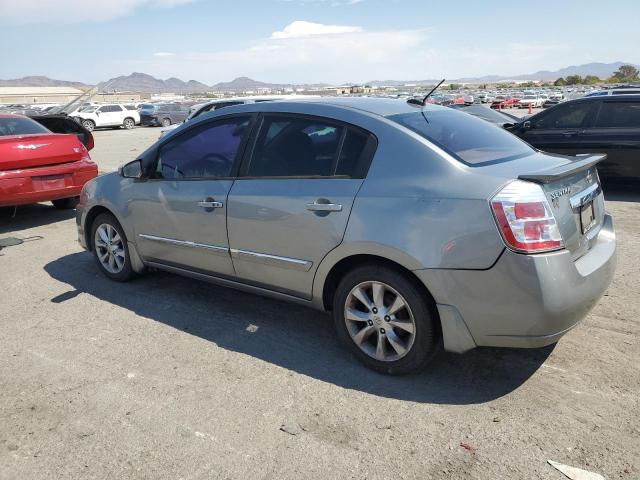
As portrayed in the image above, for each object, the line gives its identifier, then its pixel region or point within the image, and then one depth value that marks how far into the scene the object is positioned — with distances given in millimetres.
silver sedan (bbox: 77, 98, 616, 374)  2939
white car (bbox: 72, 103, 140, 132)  33469
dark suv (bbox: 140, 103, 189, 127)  36062
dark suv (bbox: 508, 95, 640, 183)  8516
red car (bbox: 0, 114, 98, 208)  7109
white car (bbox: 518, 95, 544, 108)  47875
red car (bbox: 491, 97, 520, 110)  47500
